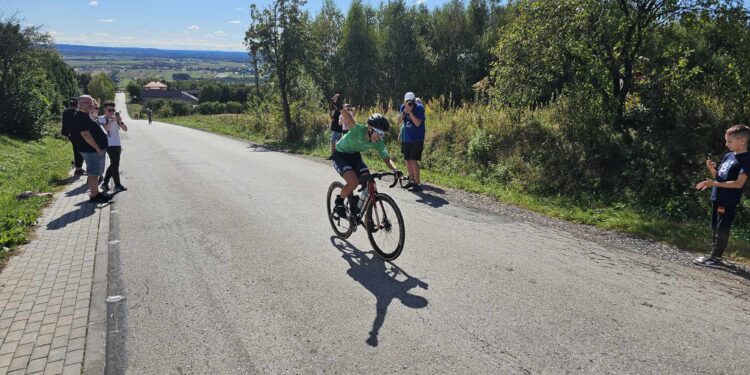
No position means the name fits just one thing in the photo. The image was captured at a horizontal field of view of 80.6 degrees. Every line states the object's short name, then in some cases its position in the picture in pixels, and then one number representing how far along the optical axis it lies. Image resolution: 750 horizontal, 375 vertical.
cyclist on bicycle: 5.82
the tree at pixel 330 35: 43.38
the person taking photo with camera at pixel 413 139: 9.77
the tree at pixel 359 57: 42.12
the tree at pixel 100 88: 101.12
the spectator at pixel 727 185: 5.21
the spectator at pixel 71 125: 8.98
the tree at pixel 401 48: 42.16
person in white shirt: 9.87
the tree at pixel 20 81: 20.02
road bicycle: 5.64
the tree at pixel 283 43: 20.86
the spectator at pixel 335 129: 13.53
